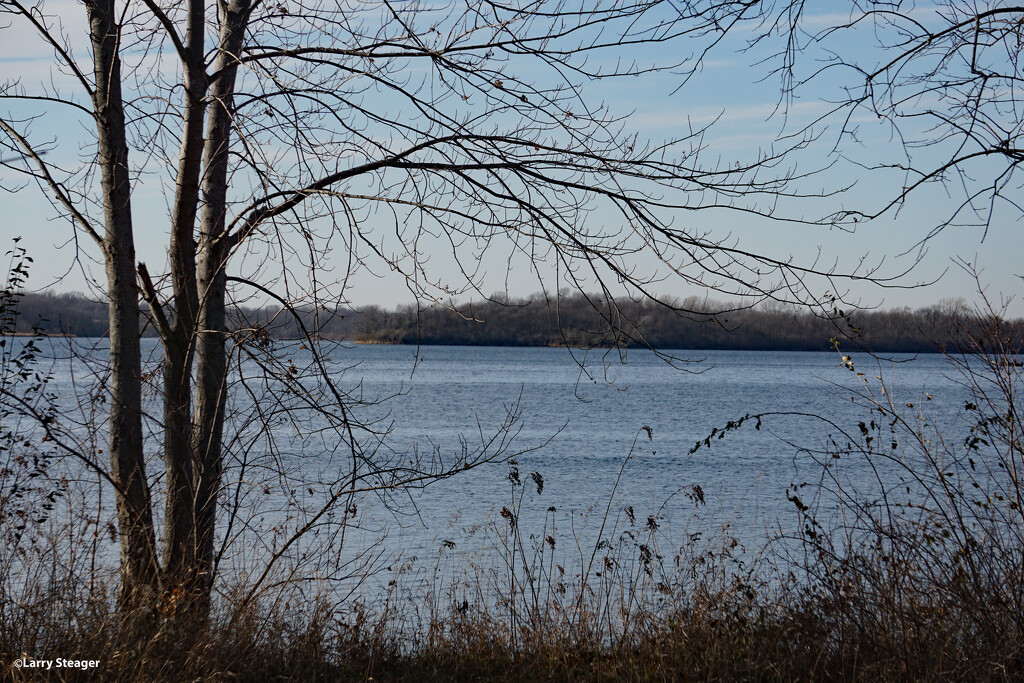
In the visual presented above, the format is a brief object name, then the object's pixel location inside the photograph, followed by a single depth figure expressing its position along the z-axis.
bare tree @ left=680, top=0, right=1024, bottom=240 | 4.49
